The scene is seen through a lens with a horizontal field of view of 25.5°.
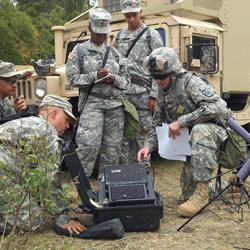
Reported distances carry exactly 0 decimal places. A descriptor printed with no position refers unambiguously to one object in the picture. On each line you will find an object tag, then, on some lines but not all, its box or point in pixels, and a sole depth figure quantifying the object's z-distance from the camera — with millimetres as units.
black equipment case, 3371
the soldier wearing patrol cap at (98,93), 4410
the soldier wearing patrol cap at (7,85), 4359
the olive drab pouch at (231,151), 4000
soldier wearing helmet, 3885
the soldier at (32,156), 2787
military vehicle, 5398
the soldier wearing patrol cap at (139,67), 4871
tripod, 3201
